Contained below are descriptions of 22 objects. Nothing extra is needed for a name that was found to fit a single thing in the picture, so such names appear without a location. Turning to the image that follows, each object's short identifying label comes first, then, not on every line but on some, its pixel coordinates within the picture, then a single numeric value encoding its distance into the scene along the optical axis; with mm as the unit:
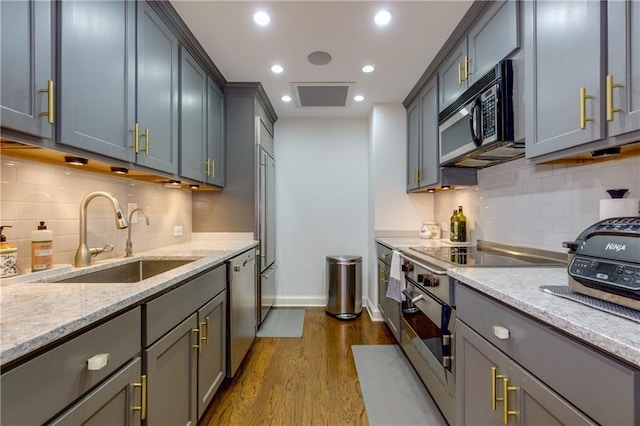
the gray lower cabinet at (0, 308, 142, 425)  626
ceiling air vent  2857
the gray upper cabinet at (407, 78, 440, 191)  2576
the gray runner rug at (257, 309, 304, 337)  2941
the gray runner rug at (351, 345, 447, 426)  1732
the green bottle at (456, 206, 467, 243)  2621
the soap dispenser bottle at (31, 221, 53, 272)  1225
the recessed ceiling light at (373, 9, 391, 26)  1855
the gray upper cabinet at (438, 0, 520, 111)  1562
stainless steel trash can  3377
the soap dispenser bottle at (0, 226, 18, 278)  1102
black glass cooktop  1576
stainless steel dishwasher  2031
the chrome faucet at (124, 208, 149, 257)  1842
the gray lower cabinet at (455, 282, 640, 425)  664
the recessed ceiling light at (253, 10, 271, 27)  1868
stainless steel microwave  1572
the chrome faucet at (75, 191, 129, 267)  1445
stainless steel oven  1517
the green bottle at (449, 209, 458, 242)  2664
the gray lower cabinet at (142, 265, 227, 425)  1126
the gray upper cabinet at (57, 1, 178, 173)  1137
